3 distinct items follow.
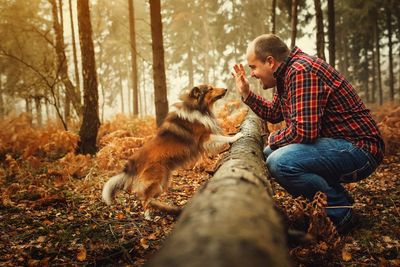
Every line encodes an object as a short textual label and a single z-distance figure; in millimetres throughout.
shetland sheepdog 4652
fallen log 1070
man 3023
